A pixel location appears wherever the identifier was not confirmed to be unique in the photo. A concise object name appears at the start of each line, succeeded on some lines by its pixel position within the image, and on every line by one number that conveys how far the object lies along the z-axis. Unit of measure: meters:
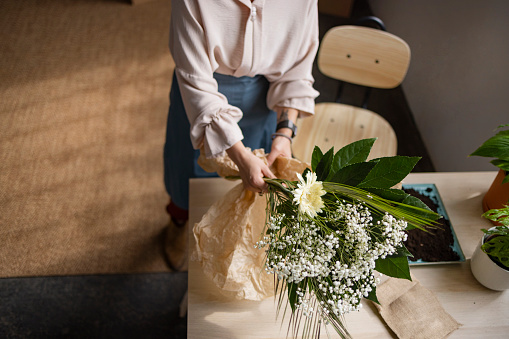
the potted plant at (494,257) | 1.04
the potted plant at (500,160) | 1.09
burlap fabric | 1.06
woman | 1.09
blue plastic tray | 1.21
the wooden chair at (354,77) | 1.77
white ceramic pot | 1.08
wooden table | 1.05
